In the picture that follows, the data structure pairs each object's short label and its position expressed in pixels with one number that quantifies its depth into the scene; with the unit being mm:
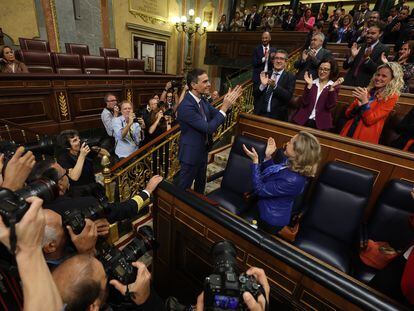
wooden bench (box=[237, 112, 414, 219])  2020
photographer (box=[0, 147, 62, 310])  684
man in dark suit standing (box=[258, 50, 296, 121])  3070
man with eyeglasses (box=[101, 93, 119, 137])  3697
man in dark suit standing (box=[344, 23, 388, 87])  3260
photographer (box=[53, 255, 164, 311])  885
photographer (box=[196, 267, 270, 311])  788
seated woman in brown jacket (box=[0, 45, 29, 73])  4296
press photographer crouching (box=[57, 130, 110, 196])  2223
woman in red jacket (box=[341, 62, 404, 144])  2369
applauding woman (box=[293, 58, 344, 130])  2752
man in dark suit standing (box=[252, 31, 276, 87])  3951
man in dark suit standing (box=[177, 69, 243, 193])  2205
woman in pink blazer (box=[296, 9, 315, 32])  7438
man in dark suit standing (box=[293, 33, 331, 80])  3530
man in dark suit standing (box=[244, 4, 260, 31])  8780
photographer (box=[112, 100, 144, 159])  3271
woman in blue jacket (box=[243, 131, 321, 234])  1599
